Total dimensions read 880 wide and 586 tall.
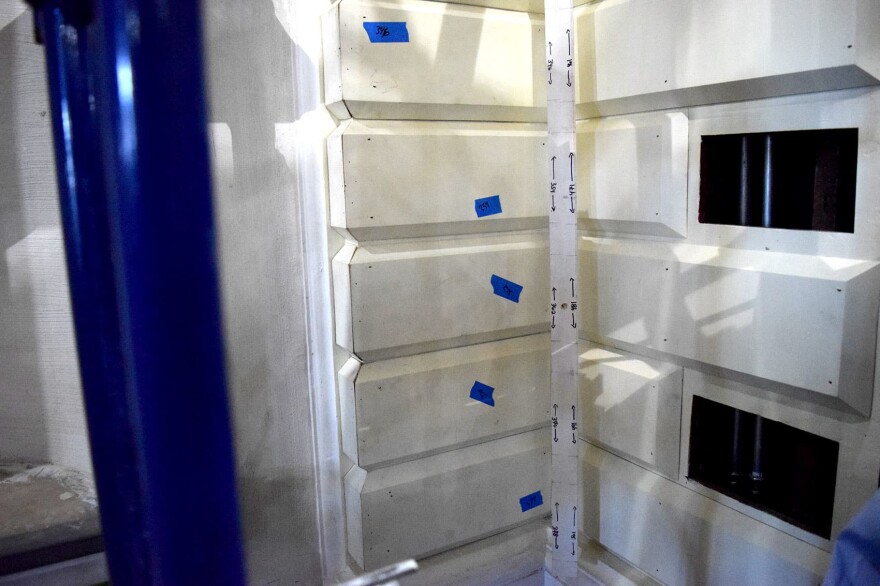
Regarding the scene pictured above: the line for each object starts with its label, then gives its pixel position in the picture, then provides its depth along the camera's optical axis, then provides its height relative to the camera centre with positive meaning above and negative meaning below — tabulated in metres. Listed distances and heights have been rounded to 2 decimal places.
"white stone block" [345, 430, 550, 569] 1.79 -0.90
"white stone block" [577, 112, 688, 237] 1.59 +0.04
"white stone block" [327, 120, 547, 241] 1.65 +0.05
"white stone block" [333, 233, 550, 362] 1.71 -0.27
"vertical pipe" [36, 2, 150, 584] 0.57 -0.08
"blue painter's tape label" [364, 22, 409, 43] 1.62 +0.43
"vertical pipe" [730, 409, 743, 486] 1.56 -0.67
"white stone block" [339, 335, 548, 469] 1.75 -0.59
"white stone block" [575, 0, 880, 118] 1.19 +0.30
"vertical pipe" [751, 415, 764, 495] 1.52 -0.66
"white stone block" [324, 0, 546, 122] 1.61 +0.36
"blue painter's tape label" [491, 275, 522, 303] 1.90 -0.28
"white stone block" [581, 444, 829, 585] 1.43 -0.87
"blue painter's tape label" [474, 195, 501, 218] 1.83 -0.03
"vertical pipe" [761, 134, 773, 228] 1.46 -0.01
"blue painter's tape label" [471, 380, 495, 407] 1.90 -0.60
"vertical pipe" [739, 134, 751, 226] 1.50 +0.00
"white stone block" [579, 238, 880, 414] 1.25 -0.29
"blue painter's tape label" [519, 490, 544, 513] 2.04 -1.00
